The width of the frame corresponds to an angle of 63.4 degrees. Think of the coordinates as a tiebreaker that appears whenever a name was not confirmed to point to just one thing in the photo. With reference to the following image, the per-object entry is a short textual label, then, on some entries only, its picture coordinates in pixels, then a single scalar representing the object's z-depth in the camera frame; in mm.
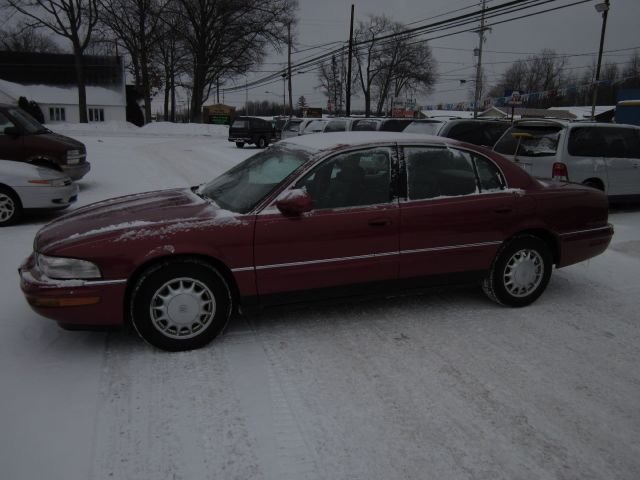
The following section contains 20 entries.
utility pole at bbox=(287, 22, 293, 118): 46356
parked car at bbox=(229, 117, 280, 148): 25625
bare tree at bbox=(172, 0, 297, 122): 45188
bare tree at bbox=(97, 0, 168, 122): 43875
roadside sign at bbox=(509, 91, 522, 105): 20250
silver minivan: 8711
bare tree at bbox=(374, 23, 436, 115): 63500
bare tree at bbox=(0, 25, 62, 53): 65050
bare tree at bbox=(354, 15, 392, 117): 59266
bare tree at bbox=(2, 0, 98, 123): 40938
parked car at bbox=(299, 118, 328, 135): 20427
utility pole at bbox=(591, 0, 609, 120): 25031
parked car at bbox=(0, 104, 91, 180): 9445
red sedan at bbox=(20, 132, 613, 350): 3551
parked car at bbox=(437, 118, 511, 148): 11367
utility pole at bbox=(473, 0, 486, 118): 37156
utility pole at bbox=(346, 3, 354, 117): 33028
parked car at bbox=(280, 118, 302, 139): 23047
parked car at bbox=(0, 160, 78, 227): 7457
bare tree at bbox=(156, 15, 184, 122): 45716
